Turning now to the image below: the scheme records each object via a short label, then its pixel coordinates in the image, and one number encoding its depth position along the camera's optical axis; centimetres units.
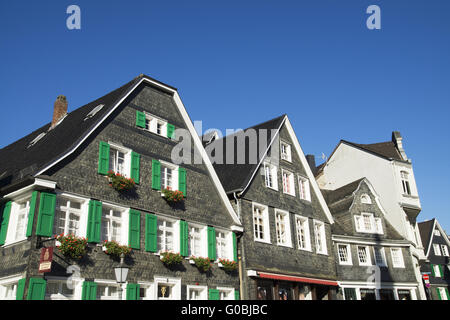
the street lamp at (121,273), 1417
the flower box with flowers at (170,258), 1738
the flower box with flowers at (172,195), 1855
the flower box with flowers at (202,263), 1867
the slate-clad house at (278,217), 2155
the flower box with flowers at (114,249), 1548
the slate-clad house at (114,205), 1437
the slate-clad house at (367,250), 2838
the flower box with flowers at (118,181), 1670
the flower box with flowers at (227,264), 1984
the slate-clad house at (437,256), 4231
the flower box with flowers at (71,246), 1416
